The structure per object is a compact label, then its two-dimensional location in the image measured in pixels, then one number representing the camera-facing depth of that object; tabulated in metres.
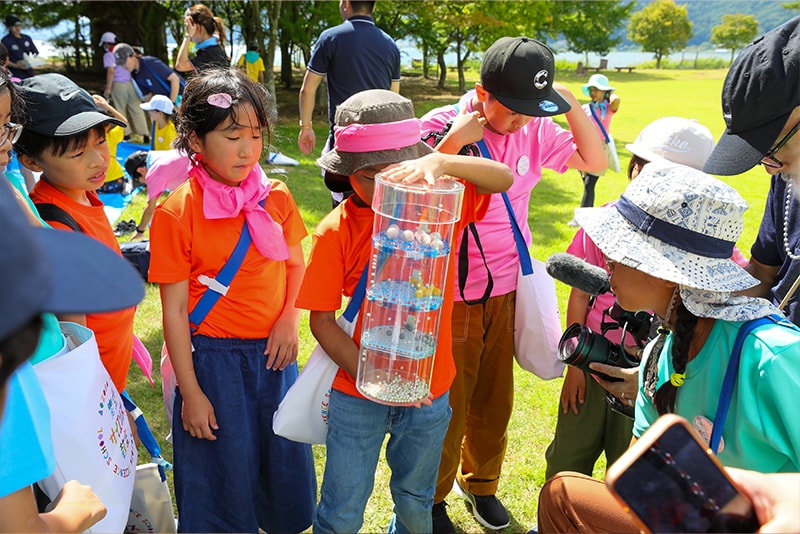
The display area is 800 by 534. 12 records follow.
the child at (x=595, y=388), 2.48
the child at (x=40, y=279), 0.66
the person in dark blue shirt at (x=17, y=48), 10.73
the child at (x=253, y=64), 10.98
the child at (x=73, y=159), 2.23
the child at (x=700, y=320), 1.43
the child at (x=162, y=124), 6.89
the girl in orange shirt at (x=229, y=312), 2.14
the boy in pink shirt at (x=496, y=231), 2.38
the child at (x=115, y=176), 6.58
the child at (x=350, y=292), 1.89
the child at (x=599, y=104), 7.36
